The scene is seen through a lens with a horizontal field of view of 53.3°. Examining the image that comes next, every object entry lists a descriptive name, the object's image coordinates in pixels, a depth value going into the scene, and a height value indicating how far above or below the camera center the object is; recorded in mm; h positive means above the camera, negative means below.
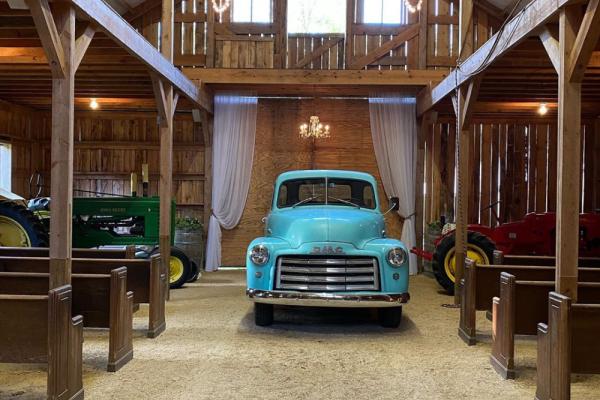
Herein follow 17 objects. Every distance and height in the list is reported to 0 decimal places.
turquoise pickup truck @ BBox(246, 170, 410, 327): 6043 -713
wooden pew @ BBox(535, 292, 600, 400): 3825 -930
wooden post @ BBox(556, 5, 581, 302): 4422 +252
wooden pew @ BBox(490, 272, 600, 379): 4762 -881
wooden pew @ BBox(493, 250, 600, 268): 6969 -709
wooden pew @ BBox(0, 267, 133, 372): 4926 -823
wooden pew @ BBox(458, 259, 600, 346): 5988 -850
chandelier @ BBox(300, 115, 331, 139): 11492 +1353
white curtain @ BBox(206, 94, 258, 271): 12211 +905
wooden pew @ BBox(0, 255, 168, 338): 5974 -762
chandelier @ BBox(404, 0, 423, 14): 11477 +3829
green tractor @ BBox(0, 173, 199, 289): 9477 -445
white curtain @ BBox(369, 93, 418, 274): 12094 +1180
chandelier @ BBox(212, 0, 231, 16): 11938 +3900
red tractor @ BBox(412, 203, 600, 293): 8953 -632
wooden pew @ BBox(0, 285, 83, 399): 3838 -873
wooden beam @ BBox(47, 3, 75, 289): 4582 +212
